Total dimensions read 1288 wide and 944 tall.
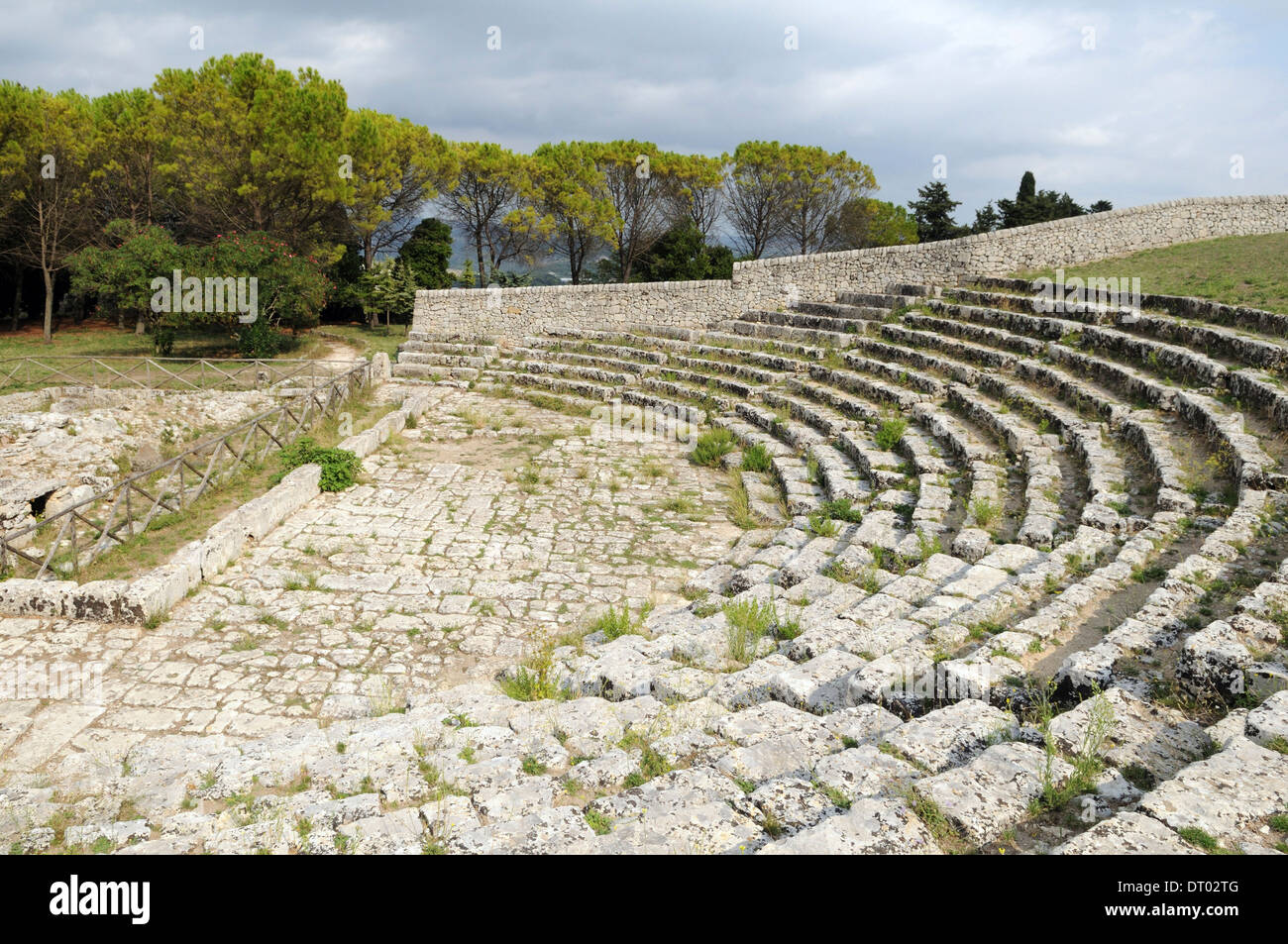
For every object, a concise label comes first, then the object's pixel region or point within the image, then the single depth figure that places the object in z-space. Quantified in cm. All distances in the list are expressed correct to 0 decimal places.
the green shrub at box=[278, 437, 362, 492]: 1170
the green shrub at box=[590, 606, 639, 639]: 716
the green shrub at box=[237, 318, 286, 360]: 2286
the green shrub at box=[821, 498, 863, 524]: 940
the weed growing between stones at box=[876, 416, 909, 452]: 1142
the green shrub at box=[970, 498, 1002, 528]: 805
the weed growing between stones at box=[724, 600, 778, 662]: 627
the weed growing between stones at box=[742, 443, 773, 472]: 1248
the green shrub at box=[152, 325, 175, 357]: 2252
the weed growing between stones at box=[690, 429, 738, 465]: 1341
